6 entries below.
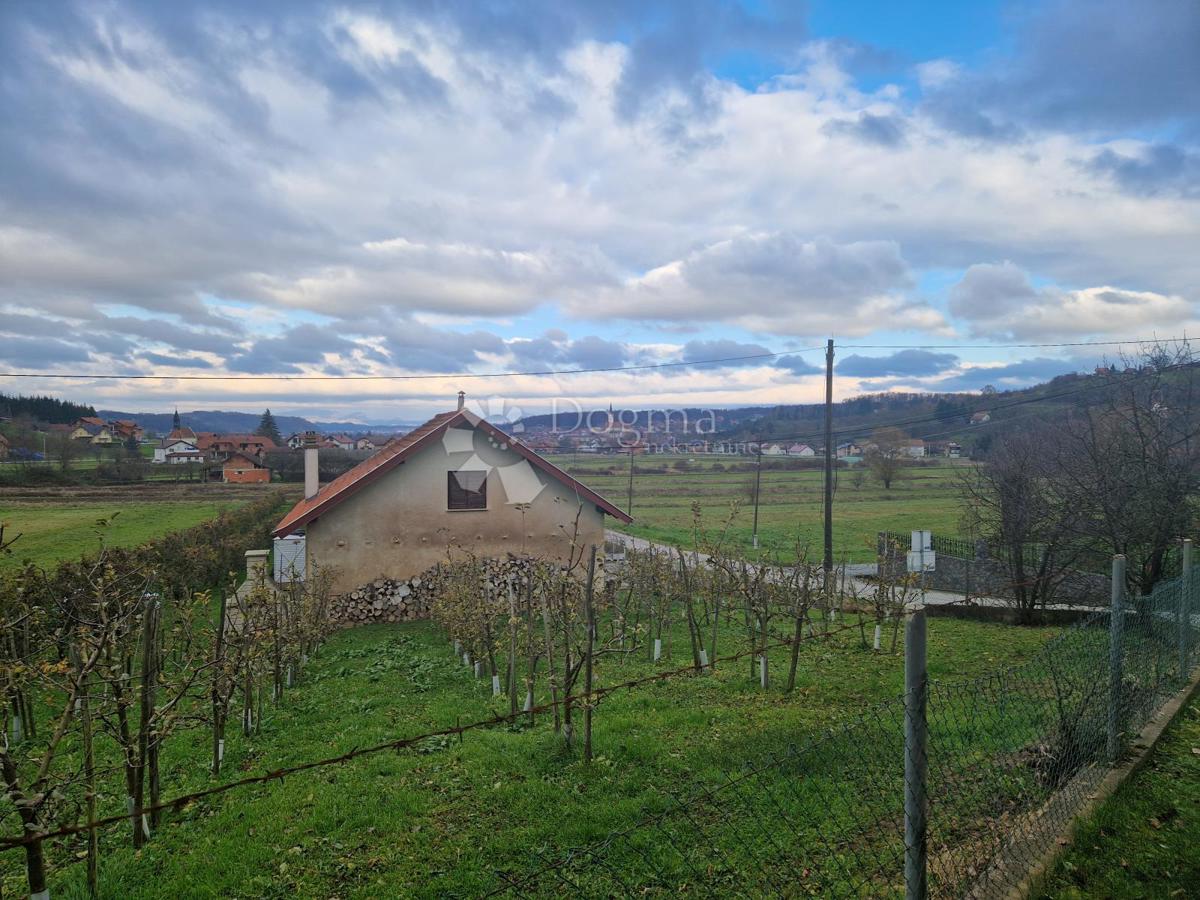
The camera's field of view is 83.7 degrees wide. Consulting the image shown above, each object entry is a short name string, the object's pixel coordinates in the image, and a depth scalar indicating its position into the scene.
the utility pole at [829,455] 18.34
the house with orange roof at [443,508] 15.50
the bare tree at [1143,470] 11.99
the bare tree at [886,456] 52.91
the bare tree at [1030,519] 13.83
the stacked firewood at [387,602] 15.48
